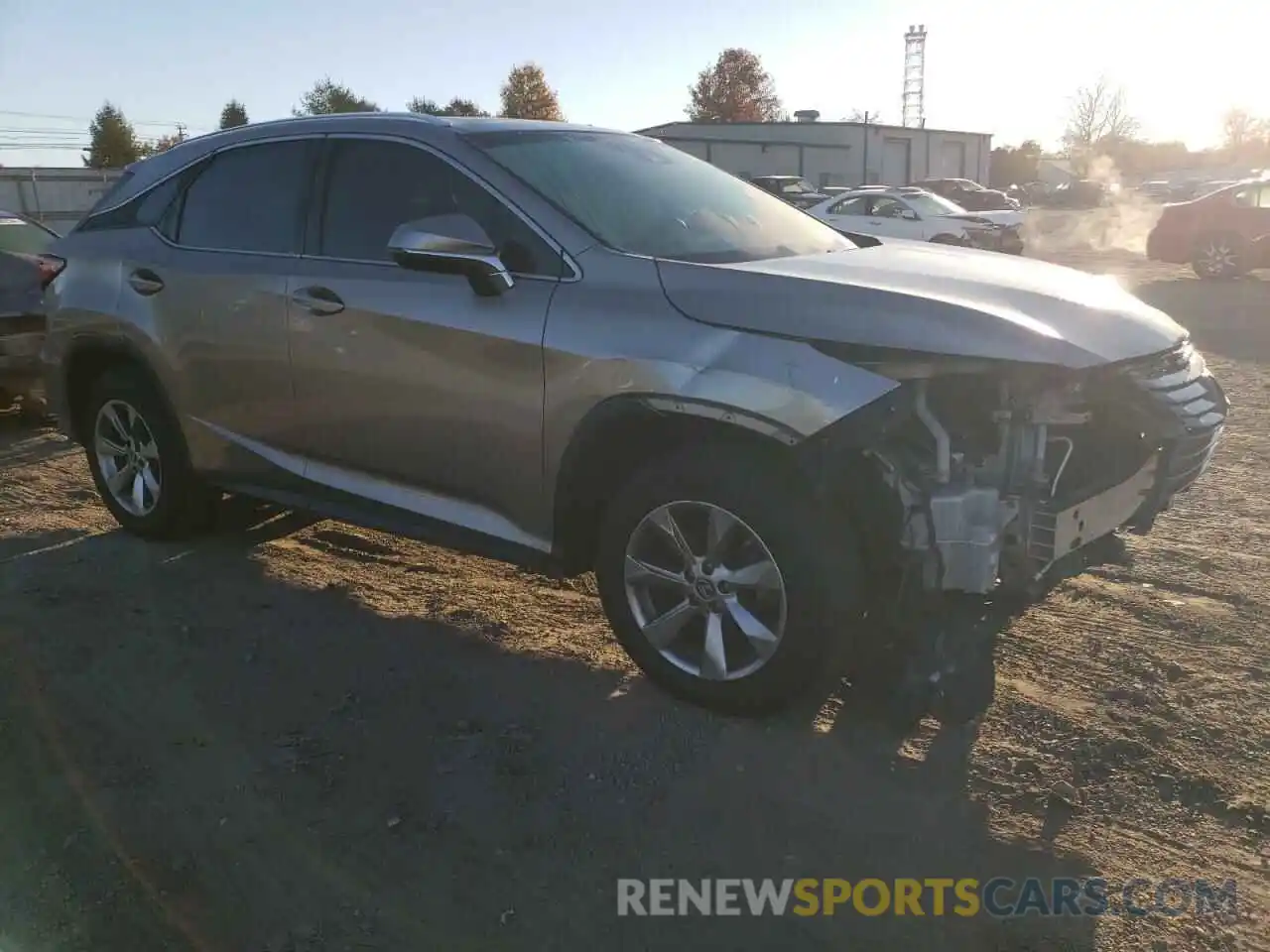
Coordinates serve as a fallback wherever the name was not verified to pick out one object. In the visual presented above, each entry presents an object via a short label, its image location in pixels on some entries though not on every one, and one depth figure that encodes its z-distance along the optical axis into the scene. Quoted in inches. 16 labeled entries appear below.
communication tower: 3614.7
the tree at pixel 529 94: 2562.7
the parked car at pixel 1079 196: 2145.7
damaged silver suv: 121.6
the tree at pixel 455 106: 2209.6
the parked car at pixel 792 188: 1102.4
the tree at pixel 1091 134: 3376.0
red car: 688.4
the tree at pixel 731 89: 3120.1
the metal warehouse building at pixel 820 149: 1972.2
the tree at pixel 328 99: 2396.7
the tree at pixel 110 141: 2133.4
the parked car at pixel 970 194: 1170.0
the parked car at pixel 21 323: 294.2
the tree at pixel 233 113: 2402.4
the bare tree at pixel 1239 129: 3838.6
